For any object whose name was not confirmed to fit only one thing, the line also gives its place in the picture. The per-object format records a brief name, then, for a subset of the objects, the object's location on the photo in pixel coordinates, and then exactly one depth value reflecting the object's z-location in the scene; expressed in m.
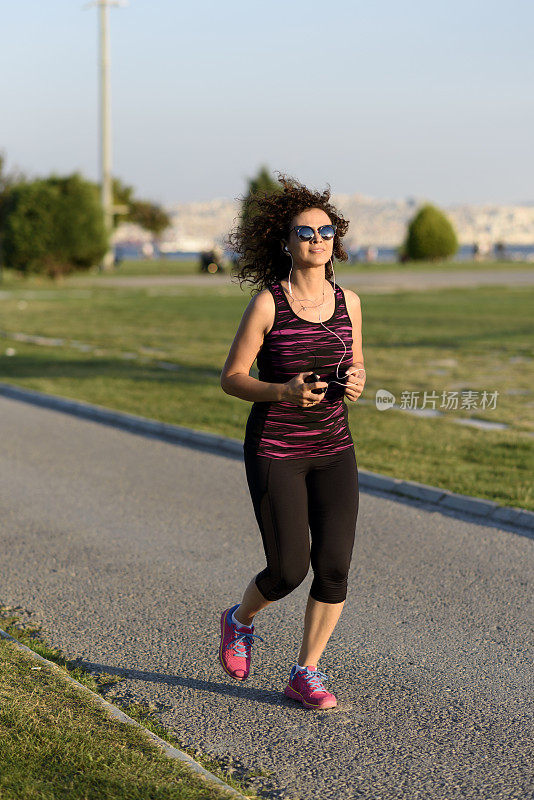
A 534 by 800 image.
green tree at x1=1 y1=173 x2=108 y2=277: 94.54
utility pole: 118.31
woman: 7.57
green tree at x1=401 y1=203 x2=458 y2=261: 148.79
